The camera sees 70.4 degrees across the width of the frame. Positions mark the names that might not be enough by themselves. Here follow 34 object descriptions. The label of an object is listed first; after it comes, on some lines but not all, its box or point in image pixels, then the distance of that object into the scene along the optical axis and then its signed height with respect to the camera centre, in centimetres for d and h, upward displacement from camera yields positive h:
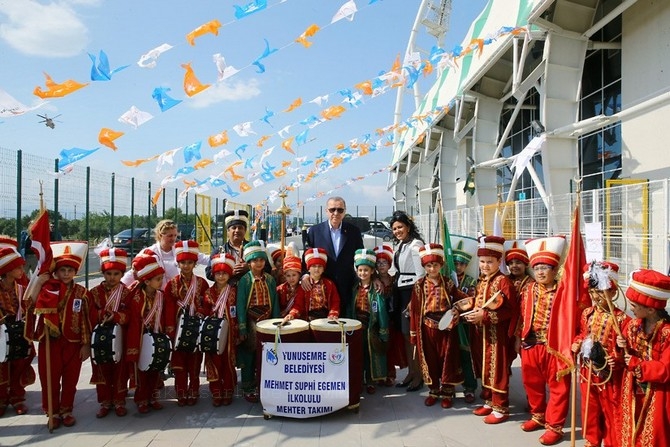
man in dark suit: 489 -16
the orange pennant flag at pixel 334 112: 978 +245
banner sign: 396 -125
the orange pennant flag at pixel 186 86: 563 +175
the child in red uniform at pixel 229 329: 430 -91
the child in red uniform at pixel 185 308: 431 -70
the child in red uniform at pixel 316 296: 453 -63
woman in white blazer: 481 -50
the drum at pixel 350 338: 403 -93
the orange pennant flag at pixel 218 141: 822 +158
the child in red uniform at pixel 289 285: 462 -54
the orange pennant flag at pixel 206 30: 532 +228
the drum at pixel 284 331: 400 -85
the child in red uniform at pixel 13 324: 412 -78
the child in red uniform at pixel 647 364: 280 -81
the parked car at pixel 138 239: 1218 -21
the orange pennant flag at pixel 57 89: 457 +142
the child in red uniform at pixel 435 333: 432 -96
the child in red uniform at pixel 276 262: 508 -35
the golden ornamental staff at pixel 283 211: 571 +24
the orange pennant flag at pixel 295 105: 870 +231
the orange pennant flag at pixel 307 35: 655 +270
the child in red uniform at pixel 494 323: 394 -80
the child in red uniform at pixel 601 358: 308 -84
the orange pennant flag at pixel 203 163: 908 +131
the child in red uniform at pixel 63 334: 382 -83
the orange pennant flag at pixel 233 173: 1011 +128
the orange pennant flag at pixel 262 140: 980 +188
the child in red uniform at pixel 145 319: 409 -77
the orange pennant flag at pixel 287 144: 1014 +185
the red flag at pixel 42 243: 380 -8
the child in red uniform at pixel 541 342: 357 -89
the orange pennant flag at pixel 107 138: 548 +110
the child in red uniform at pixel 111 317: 404 -72
